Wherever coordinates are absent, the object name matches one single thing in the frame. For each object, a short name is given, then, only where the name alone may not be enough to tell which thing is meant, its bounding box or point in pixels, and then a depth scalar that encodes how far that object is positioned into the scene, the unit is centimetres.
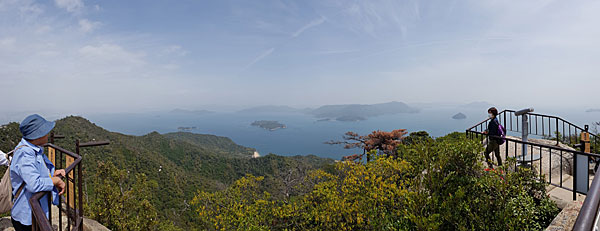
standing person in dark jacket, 561
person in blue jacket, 194
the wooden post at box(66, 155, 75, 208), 255
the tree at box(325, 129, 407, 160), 1083
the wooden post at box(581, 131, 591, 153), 542
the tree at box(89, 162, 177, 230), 634
